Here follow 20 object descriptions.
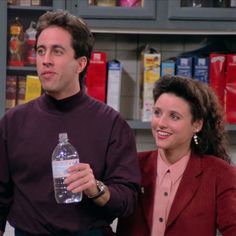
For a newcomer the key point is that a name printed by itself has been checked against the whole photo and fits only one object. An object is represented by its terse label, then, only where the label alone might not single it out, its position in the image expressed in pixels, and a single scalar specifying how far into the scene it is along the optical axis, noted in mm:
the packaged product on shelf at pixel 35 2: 5492
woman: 3344
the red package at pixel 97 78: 5434
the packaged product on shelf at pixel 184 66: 5488
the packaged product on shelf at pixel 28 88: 5512
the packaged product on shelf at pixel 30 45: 5574
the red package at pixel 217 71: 5496
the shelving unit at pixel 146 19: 5242
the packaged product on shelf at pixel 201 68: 5496
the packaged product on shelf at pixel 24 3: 5492
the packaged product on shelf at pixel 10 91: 5453
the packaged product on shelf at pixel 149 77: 5465
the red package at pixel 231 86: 5492
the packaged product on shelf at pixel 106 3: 5312
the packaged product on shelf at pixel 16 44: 5480
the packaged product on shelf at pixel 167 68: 5469
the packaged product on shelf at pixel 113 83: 5477
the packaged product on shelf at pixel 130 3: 5325
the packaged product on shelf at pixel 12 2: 5426
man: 2932
